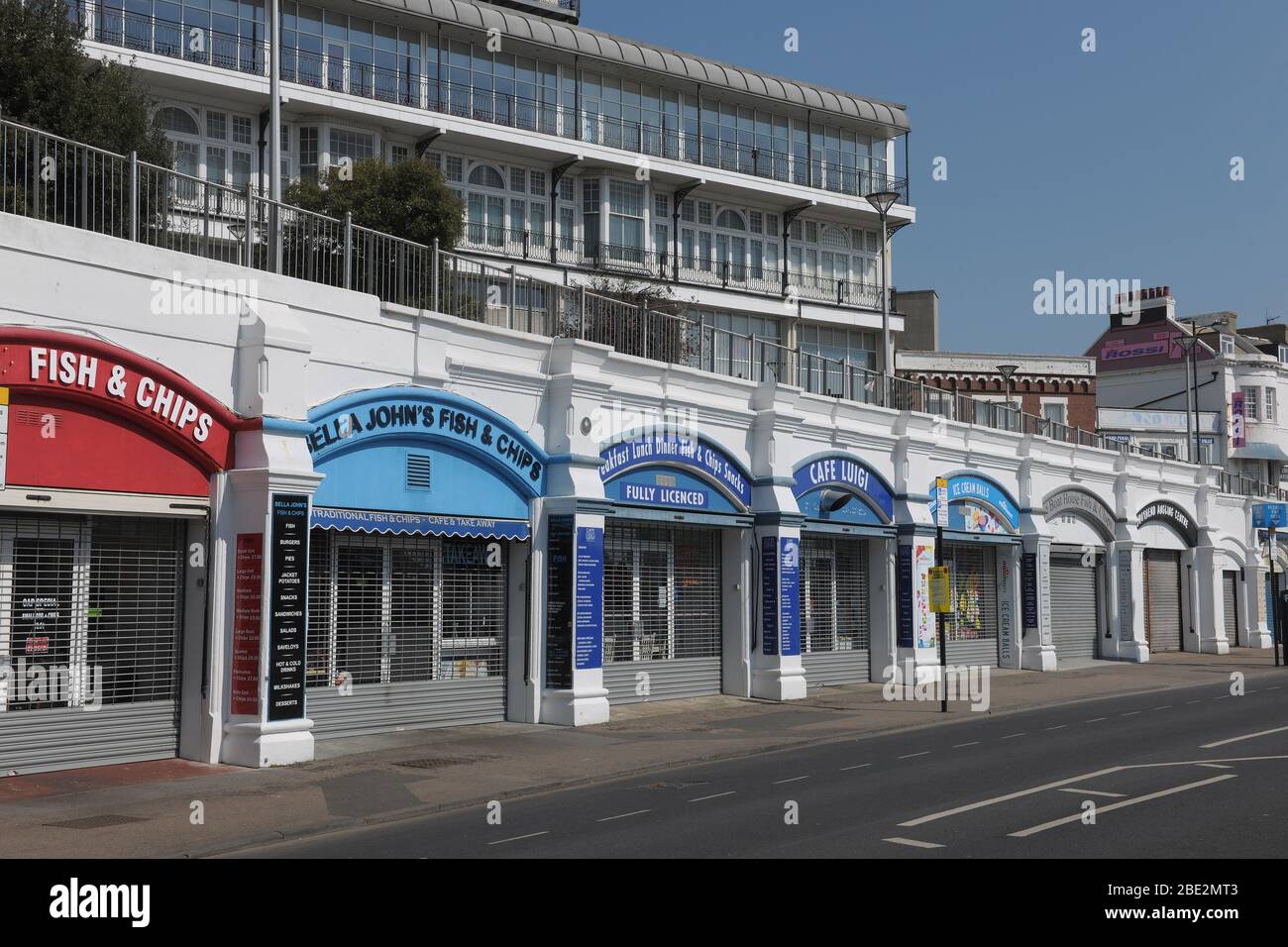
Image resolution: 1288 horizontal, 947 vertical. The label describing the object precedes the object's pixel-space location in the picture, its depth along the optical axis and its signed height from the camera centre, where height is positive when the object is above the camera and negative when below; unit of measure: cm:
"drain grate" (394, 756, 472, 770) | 1549 -212
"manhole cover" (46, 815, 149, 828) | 1138 -207
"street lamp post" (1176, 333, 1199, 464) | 4625 +734
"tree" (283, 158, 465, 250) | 3108 +931
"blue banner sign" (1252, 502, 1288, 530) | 4634 +249
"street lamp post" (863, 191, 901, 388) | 2912 +866
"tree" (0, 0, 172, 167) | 2272 +890
